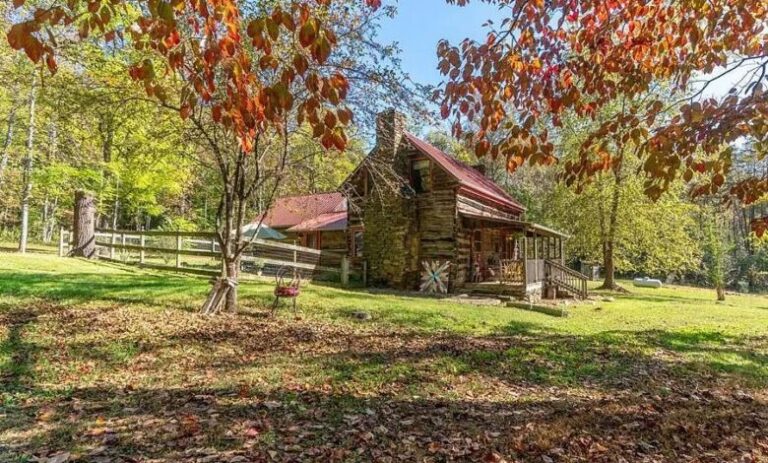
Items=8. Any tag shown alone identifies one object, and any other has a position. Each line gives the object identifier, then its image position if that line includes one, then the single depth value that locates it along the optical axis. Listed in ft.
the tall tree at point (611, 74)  11.83
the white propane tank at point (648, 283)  104.83
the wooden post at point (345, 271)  60.44
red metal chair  29.58
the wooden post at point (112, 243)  57.44
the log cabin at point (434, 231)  57.47
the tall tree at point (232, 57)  7.58
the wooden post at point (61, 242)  55.01
